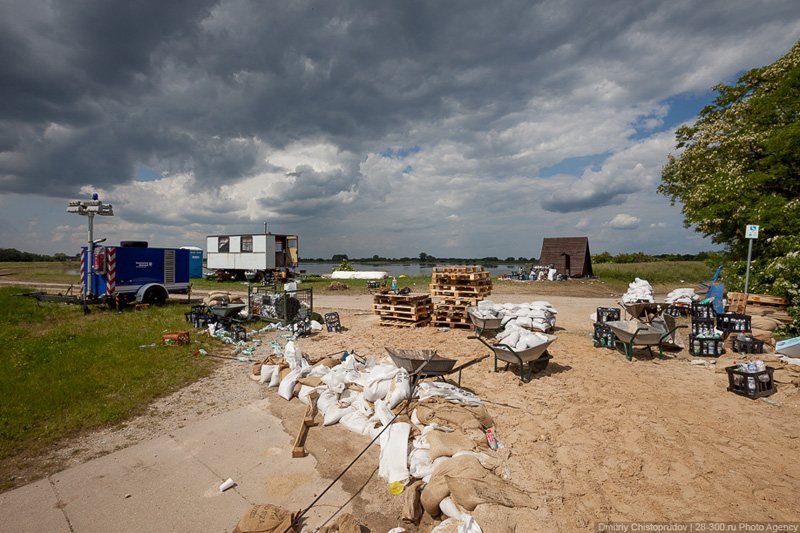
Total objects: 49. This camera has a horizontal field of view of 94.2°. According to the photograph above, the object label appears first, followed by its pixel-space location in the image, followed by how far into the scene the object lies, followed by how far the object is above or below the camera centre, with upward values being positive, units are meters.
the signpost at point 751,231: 10.45 +0.99
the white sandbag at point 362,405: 5.26 -2.11
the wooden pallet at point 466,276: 11.70 -0.45
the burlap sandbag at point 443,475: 3.28 -1.99
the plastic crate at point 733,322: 9.05 -1.40
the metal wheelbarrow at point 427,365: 5.62 -1.59
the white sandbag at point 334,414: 5.13 -2.16
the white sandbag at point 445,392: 5.11 -1.85
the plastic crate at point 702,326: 8.62 -1.43
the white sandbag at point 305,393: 5.87 -2.16
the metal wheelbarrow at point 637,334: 7.60 -1.44
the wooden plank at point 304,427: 4.38 -2.21
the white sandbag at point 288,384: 6.11 -2.08
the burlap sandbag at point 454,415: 4.50 -1.92
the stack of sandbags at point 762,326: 8.91 -1.52
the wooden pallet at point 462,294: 11.55 -1.00
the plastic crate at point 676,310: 12.36 -1.50
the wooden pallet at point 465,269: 11.95 -0.22
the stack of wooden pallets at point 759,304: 10.17 -1.09
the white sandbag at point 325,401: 5.38 -2.08
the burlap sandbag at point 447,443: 3.88 -1.97
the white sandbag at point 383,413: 4.91 -2.05
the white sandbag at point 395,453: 3.88 -2.14
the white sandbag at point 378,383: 5.41 -1.81
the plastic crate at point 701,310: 10.14 -1.23
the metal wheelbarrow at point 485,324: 9.75 -1.62
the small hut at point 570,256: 29.69 +0.61
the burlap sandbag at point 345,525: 2.95 -2.13
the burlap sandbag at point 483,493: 3.08 -1.97
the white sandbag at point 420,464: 3.80 -2.12
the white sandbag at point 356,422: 4.91 -2.19
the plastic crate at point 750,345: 7.80 -1.66
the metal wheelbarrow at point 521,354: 6.41 -1.62
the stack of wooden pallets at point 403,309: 11.68 -1.53
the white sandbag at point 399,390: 5.20 -1.83
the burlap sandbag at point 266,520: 3.02 -2.17
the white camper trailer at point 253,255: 26.80 +0.28
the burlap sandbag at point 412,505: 3.27 -2.19
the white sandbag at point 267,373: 6.86 -2.11
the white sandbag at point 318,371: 6.50 -1.97
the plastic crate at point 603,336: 8.70 -1.71
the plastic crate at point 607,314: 10.39 -1.43
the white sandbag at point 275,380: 6.63 -2.15
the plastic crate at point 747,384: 5.73 -1.85
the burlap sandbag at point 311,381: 6.18 -2.03
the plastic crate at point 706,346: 8.01 -1.76
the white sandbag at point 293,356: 6.86 -1.81
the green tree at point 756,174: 12.38 +3.84
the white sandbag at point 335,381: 5.72 -1.93
